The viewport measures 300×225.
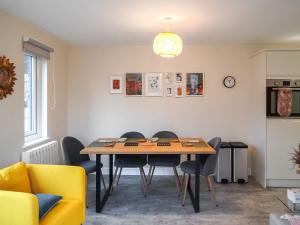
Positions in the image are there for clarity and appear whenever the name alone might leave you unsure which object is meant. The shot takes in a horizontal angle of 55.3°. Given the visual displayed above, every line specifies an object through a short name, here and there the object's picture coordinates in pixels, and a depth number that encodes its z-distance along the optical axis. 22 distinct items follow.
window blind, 3.51
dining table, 3.31
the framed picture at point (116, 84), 5.02
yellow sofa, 2.02
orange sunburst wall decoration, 3.03
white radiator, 3.47
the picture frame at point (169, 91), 4.98
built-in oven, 4.22
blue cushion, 2.22
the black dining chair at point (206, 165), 3.50
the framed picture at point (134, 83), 5.00
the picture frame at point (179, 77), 4.96
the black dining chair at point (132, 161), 3.99
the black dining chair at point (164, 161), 4.02
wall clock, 4.94
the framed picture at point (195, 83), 4.96
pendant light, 3.05
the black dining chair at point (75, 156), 3.74
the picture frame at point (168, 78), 4.97
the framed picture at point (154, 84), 4.99
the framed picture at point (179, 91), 4.98
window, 3.96
